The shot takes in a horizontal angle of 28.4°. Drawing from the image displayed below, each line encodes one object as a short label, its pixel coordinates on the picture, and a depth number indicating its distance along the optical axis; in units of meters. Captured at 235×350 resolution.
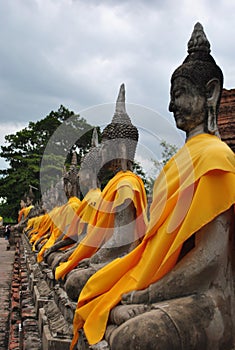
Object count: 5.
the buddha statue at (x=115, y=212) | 4.06
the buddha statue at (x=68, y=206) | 8.02
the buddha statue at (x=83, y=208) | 5.85
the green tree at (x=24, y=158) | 36.53
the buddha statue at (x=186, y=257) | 2.48
